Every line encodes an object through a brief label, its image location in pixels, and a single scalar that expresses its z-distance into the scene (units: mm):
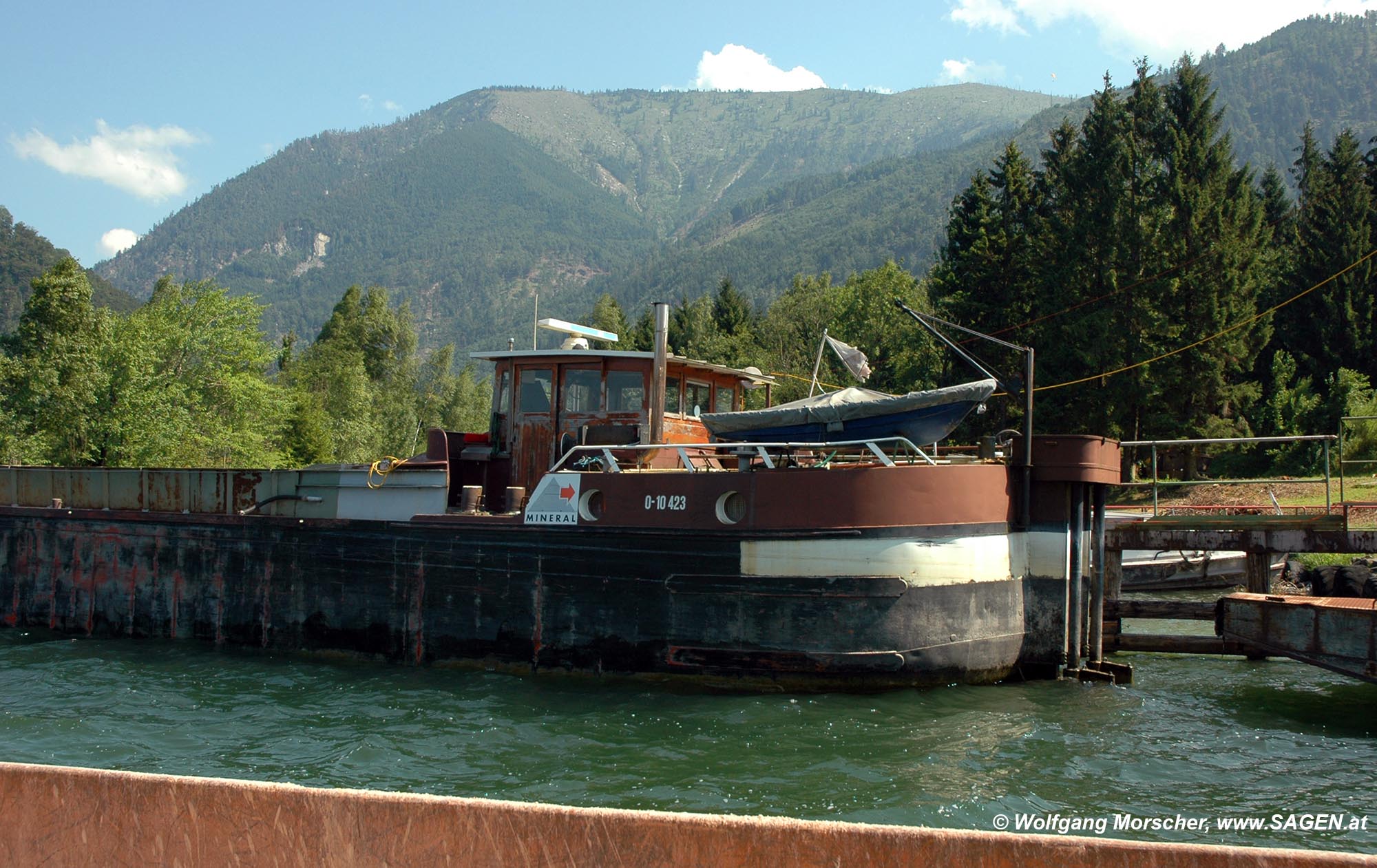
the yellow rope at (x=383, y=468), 13414
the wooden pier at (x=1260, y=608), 10883
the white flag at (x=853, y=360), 13914
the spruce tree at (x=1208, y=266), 32375
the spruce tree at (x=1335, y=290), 36594
